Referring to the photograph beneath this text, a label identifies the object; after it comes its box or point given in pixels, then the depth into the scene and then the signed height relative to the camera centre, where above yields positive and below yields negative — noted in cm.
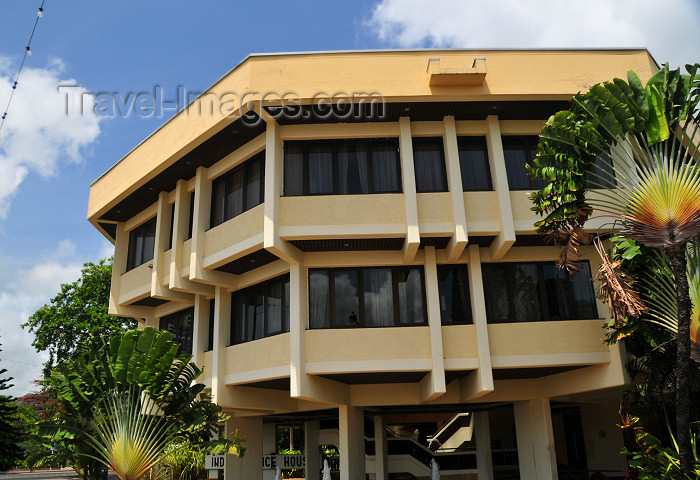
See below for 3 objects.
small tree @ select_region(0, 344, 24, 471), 1950 +0
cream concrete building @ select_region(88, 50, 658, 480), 1505 +469
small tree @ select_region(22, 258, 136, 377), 3478 +681
